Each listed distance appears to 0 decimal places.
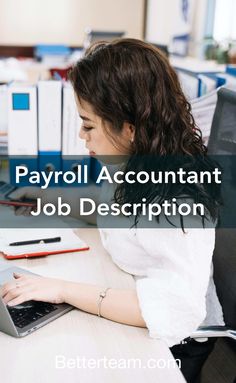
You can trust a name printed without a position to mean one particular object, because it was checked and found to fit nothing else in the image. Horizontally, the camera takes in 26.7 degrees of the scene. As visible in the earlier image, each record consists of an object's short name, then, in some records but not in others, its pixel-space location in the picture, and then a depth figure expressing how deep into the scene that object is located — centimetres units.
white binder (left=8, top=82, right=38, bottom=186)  163
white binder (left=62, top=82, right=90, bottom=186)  167
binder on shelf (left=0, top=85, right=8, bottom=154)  184
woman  94
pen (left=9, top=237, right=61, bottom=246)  128
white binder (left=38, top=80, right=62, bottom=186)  164
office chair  122
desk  82
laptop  90
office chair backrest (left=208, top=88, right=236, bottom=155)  138
